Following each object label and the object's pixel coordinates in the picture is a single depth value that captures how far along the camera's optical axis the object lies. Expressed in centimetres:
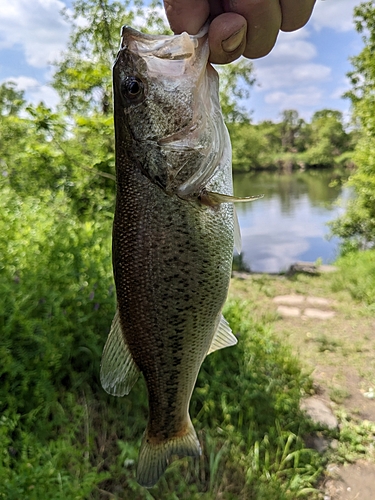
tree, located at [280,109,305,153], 6684
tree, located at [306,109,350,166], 5278
